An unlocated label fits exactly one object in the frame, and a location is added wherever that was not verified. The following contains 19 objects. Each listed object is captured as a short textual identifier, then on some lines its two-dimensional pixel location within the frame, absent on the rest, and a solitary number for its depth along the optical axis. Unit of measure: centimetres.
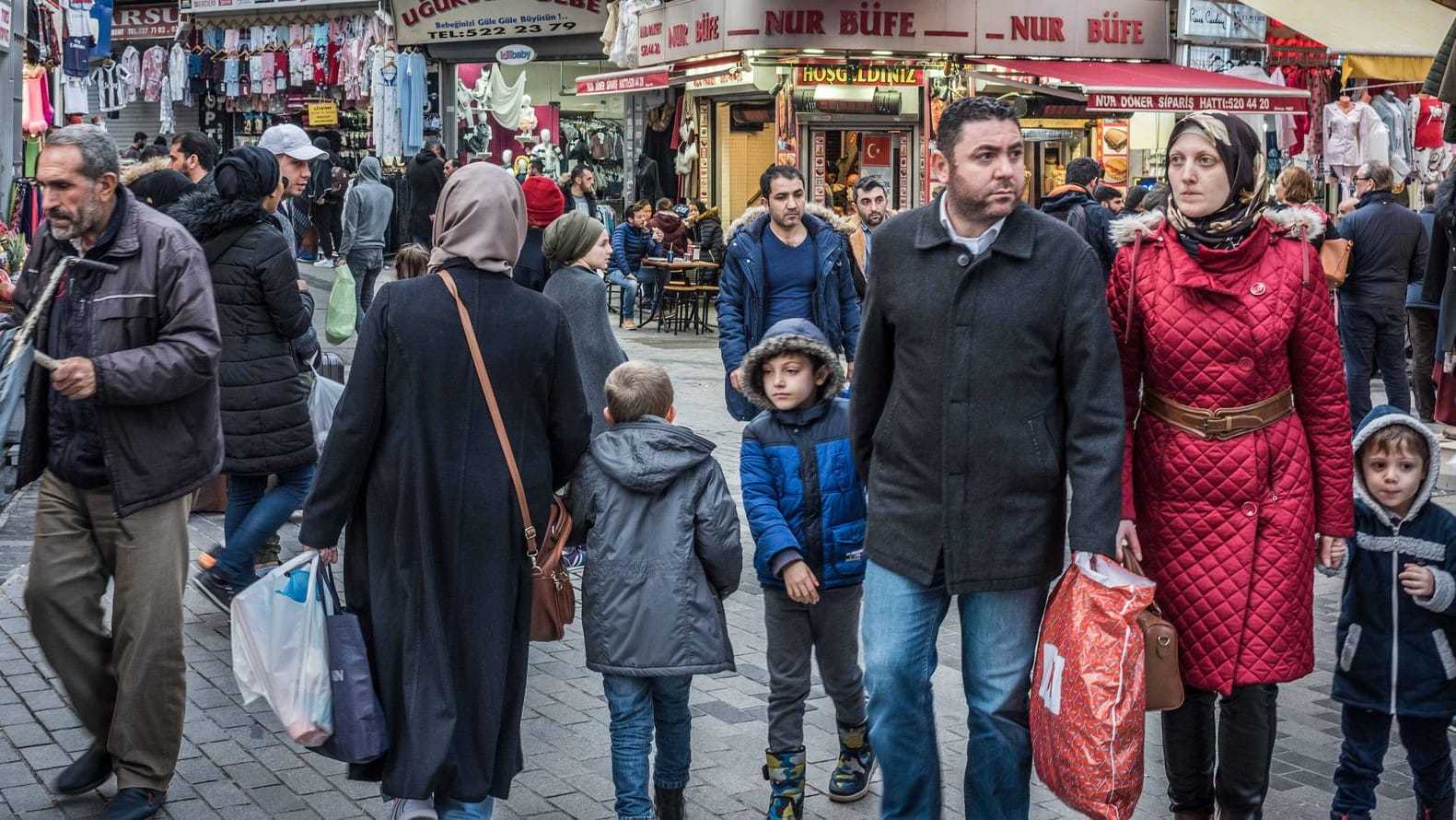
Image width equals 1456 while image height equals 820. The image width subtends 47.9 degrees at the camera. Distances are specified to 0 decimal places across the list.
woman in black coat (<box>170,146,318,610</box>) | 674
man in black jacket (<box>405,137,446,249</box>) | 1986
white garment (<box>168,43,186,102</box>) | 3164
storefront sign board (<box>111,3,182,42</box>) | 3469
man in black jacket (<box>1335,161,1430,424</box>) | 1170
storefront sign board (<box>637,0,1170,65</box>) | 2044
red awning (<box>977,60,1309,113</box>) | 1917
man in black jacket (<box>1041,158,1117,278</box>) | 1097
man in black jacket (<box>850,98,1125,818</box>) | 388
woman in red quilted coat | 412
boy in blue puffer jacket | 470
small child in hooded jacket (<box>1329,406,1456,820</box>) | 455
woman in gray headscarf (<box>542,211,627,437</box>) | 727
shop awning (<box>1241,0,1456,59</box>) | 1142
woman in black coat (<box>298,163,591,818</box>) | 411
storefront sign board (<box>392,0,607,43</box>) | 2598
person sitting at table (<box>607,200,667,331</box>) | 1998
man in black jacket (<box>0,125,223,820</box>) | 470
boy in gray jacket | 443
